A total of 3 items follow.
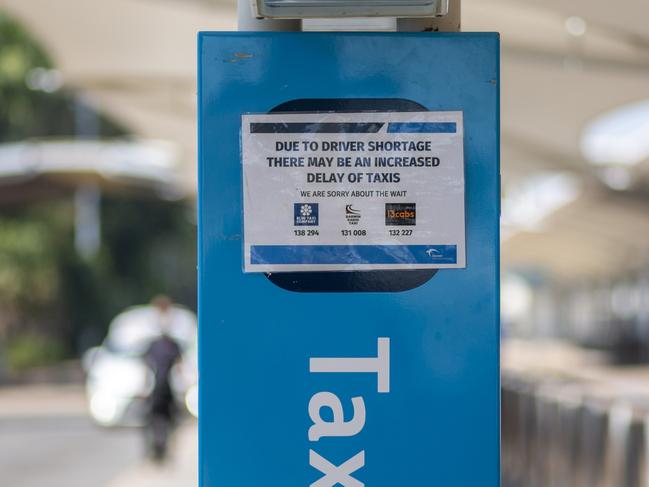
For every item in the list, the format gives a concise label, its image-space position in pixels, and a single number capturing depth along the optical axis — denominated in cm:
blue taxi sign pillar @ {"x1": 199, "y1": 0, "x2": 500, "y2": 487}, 341
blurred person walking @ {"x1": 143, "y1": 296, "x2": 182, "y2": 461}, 1560
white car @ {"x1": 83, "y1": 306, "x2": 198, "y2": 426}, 2152
